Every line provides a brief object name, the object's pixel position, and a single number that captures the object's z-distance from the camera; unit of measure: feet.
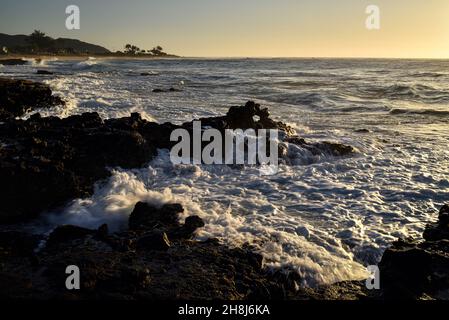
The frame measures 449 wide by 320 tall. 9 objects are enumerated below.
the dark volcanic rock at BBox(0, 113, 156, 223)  23.20
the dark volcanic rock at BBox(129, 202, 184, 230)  21.61
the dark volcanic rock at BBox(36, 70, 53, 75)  125.80
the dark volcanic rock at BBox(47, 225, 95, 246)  19.47
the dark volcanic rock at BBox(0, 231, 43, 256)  18.31
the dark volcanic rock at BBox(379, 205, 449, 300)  16.76
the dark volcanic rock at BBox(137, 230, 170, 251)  19.07
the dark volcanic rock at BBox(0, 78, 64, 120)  51.75
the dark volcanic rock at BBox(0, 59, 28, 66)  180.35
